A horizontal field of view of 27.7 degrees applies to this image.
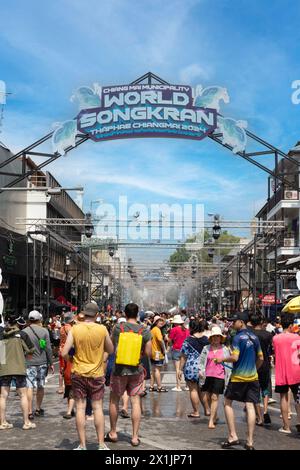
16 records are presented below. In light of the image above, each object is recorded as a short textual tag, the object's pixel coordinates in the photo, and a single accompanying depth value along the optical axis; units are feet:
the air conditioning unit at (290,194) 137.86
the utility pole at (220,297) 141.18
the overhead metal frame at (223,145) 64.03
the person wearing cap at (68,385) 32.57
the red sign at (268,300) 97.96
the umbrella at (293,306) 36.73
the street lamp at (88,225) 83.95
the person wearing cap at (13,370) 29.09
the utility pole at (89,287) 112.59
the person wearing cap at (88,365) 23.59
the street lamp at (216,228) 82.69
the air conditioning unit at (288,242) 135.13
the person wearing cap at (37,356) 32.17
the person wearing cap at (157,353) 43.75
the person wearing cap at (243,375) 25.36
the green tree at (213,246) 121.63
